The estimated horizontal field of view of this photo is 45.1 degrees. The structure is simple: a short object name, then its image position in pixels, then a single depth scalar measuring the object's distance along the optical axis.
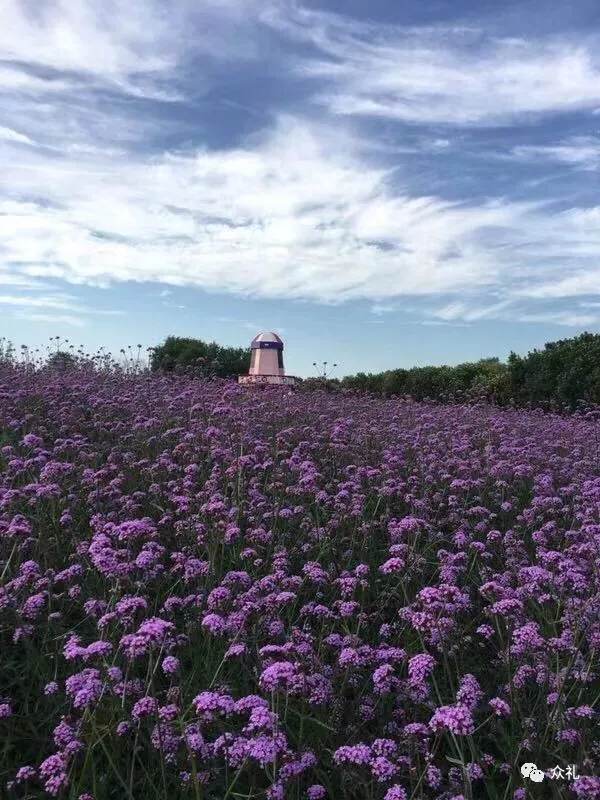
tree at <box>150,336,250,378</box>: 26.16
